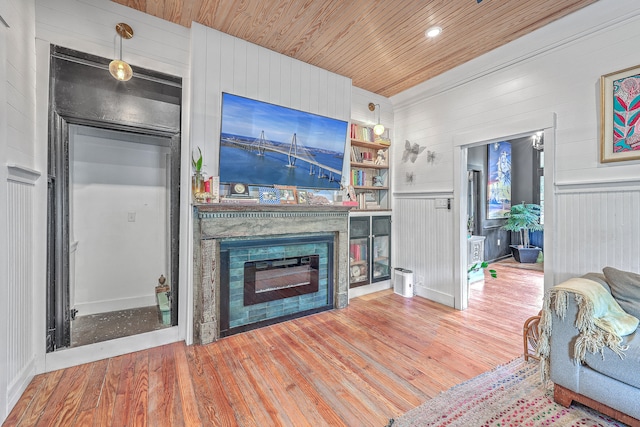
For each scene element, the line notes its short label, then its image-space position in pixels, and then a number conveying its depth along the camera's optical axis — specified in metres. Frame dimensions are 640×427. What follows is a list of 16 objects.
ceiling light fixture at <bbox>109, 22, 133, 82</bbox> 2.16
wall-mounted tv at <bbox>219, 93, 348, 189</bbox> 2.81
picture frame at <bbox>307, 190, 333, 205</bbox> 3.38
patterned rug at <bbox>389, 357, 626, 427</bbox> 1.63
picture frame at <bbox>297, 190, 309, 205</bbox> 3.29
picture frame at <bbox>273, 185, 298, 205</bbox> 3.15
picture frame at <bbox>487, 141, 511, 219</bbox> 6.26
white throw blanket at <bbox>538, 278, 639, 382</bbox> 1.59
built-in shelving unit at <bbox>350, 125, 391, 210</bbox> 4.04
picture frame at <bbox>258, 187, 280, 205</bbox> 2.96
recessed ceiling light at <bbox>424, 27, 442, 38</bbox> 2.67
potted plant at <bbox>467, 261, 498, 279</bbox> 3.71
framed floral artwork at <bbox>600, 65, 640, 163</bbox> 2.20
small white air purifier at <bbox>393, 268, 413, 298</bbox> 3.91
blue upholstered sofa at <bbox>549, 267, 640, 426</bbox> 1.51
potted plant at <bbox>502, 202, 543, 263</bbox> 6.02
